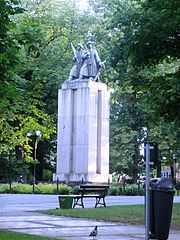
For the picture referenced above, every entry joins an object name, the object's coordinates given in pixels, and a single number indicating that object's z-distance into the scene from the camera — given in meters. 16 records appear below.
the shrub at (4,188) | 35.16
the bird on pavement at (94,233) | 11.65
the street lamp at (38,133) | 40.75
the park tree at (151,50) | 15.17
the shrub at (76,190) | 33.09
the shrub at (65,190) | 33.62
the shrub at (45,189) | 34.44
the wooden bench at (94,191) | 22.91
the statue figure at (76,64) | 40.47
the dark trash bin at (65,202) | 21.33
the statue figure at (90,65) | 39.81
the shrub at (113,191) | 36.91
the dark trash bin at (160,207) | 11.98
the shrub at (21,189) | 34.87
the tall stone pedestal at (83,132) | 37.69
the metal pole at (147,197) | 10.73
